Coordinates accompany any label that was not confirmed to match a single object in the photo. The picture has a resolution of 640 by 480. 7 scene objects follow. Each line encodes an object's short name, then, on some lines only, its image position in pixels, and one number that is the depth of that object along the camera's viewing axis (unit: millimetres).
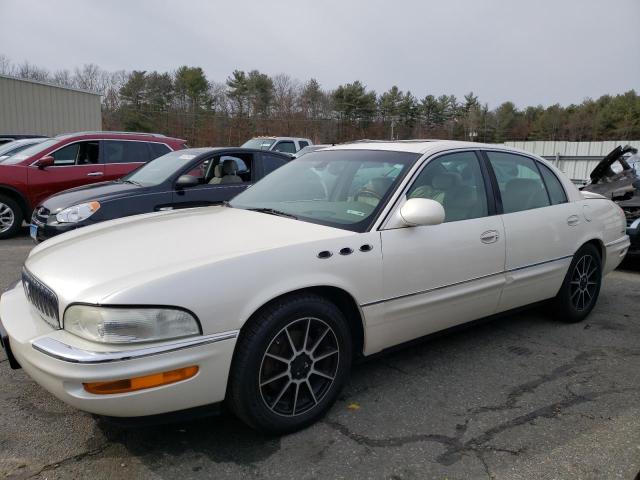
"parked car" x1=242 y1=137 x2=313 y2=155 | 16859
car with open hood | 6363
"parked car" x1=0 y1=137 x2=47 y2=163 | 9276
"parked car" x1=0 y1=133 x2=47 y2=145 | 14031
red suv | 8266
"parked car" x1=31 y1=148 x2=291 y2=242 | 5949
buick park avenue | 2213
